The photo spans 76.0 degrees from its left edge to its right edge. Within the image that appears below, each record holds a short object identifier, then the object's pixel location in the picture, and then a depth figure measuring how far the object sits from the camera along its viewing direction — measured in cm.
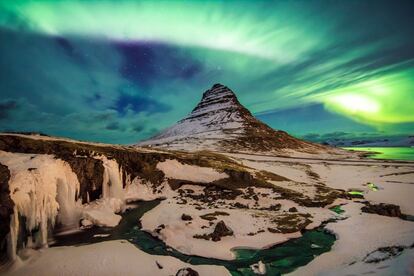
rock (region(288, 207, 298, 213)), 4163
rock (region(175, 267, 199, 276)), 2164
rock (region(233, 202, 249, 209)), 4419
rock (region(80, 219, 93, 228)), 3500
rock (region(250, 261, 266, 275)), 2373
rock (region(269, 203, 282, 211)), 4350
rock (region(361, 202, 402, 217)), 3816
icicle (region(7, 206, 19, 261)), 2423
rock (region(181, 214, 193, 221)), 3634
